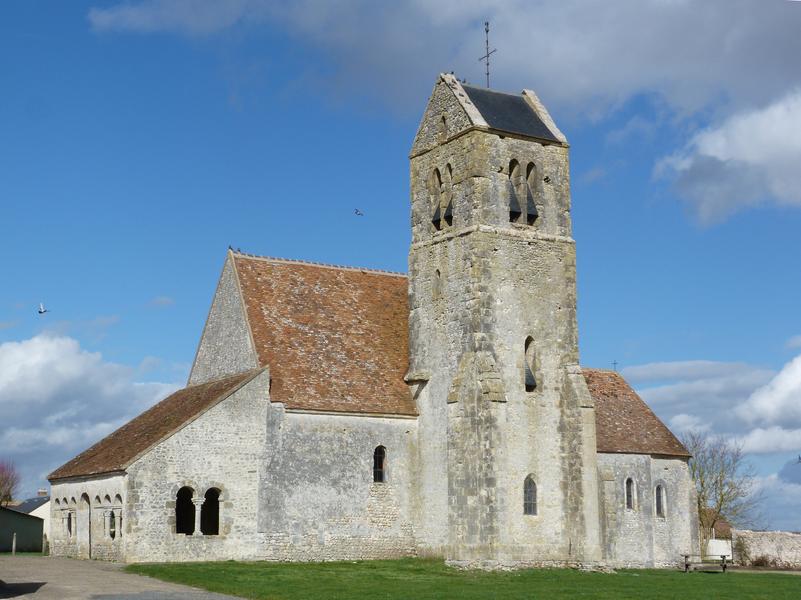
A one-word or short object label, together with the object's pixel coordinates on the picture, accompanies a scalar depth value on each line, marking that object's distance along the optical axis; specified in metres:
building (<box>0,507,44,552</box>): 52.55
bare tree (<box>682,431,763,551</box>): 59.19
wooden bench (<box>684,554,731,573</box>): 41.47
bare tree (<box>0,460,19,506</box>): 80.94
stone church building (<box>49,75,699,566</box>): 37.28
